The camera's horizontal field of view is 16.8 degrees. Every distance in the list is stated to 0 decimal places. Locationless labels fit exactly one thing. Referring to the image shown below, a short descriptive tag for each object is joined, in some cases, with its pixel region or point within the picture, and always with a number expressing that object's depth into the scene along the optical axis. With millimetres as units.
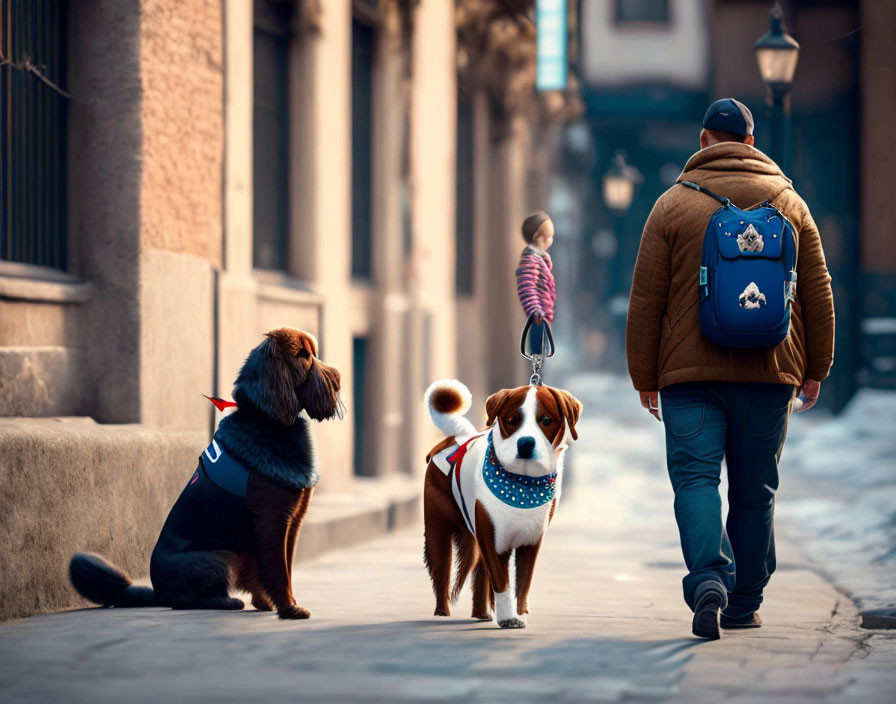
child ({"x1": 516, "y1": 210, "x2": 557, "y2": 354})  13969
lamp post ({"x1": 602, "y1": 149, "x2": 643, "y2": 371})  47625
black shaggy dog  11844
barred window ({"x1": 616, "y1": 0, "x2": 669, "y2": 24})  53906
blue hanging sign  40437
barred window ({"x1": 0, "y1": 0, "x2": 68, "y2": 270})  15352
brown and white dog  11016
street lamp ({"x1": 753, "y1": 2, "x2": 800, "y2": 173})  23312
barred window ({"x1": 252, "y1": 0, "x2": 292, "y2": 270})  22922
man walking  11187
